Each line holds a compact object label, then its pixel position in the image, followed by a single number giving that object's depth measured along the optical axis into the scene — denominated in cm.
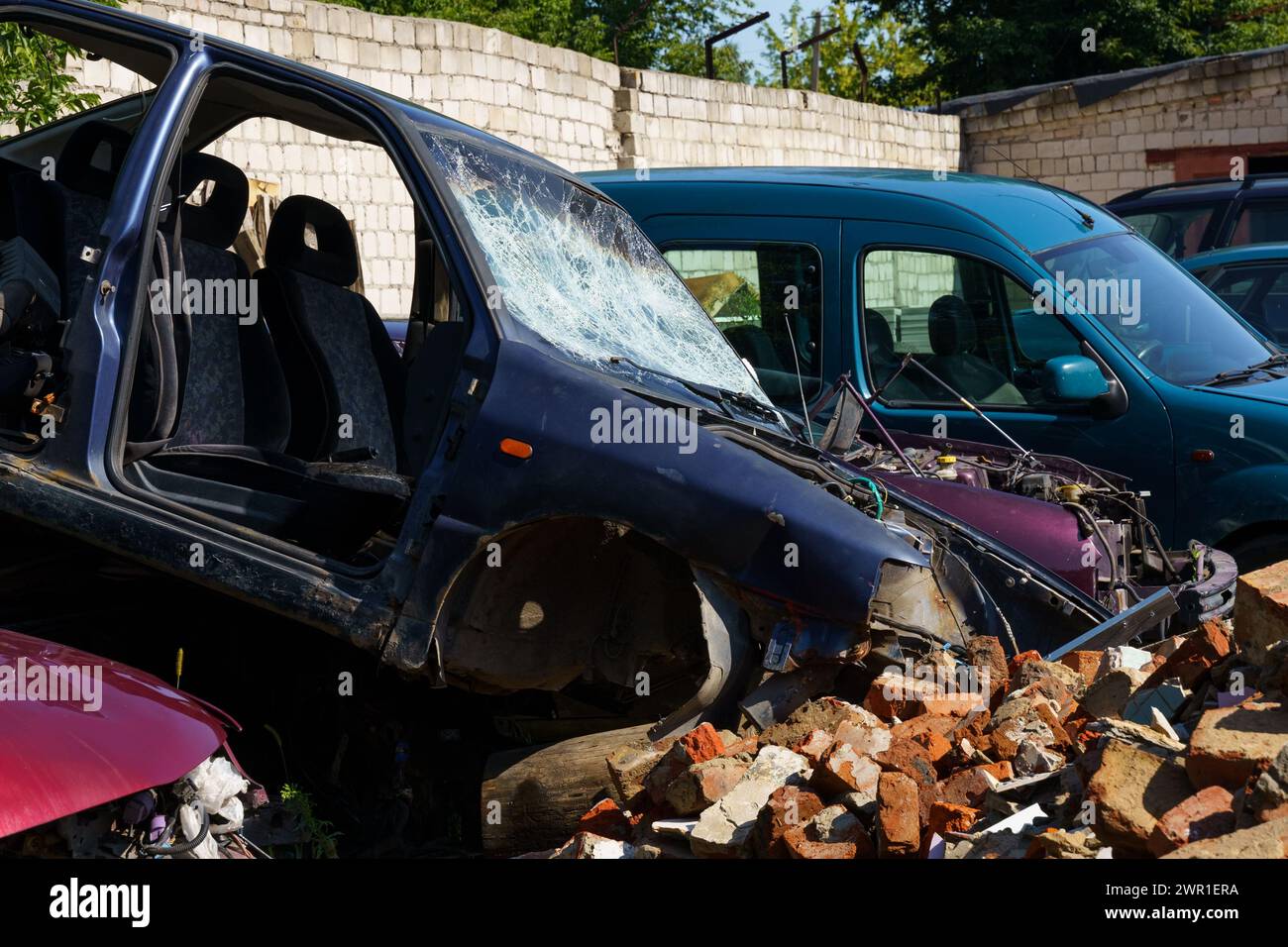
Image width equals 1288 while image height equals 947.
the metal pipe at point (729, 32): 1420
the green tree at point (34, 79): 723
